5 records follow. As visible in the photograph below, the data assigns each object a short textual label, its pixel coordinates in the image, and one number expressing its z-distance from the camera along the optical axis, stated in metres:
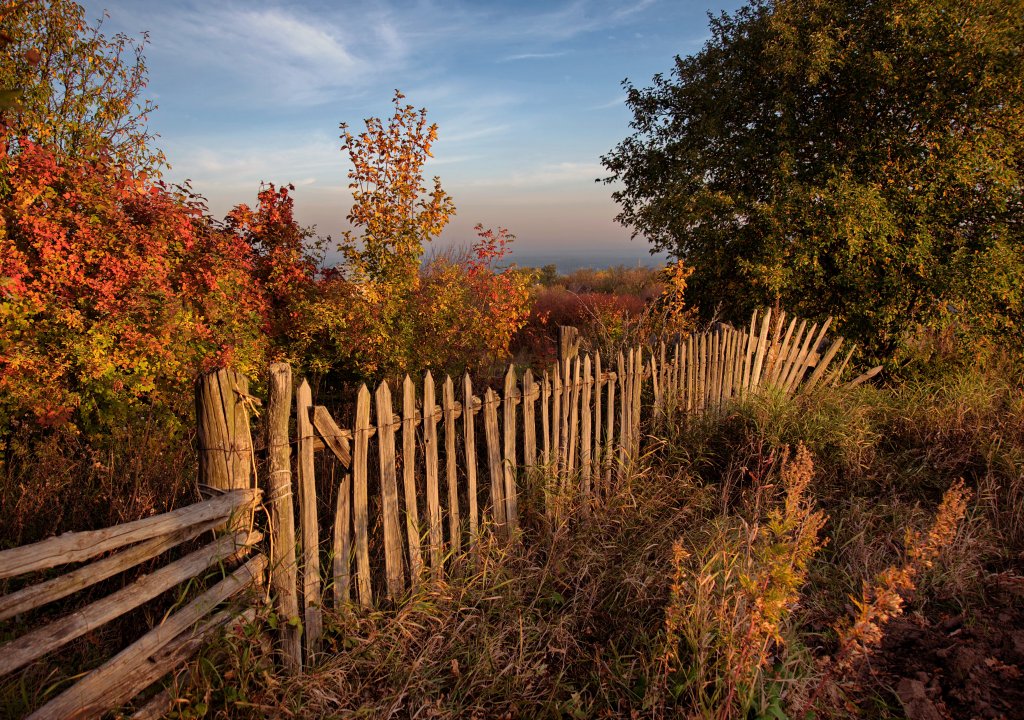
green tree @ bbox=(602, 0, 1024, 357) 7.01
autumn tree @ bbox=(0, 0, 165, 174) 5.02
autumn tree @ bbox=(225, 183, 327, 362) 6.28
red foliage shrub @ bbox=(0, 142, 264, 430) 4.35
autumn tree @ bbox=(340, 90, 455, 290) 6.11
